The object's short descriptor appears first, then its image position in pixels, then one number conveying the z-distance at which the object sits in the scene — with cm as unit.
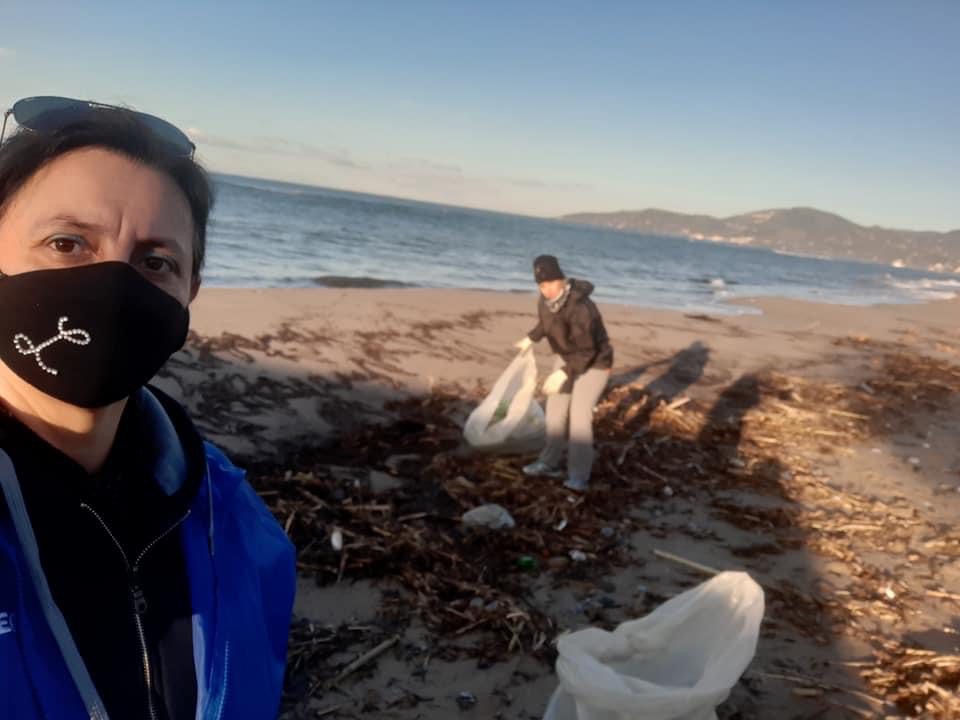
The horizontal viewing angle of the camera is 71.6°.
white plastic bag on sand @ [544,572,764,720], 242
